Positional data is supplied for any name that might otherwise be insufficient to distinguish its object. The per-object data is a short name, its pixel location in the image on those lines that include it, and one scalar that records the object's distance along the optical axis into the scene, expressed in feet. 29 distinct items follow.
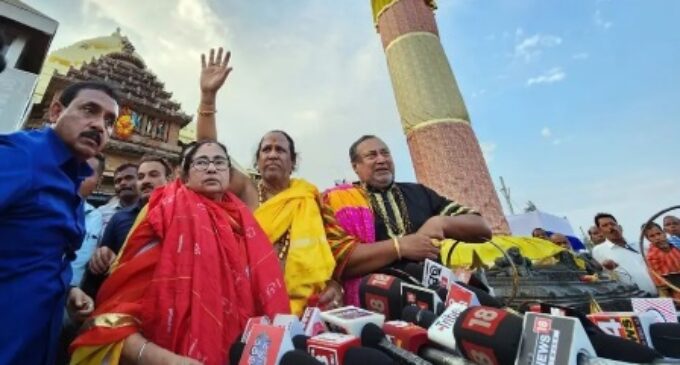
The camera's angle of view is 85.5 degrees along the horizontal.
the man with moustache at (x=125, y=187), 8.87
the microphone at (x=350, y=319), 3.05
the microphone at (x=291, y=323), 3.08
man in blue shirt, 3.33
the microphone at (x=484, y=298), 3.61
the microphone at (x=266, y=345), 2.68
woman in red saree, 3.72
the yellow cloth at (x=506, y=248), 12.11
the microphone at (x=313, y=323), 3.46
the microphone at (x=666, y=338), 2.69
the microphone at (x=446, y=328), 2.65
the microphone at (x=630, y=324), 2.91
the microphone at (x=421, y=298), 3.51
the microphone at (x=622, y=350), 2.31
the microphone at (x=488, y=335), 2.23
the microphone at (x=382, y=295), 3.80
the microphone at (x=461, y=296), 3.31
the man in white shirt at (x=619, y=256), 13.50
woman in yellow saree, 5.38
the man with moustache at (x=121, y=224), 5.47
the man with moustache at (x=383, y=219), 5.51
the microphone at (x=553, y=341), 2.02
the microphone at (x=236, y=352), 3.05
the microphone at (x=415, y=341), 2.78
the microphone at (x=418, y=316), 3.14
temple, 40.96
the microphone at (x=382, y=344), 2.58
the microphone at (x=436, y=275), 4.41
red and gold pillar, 18.35
